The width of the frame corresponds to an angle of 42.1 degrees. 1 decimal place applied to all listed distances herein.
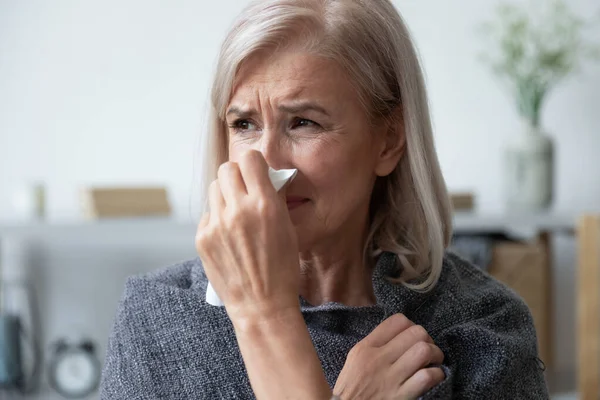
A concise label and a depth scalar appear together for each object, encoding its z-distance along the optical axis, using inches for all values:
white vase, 112.1
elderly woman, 41.3
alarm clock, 119.3
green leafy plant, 115.0
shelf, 103.6
